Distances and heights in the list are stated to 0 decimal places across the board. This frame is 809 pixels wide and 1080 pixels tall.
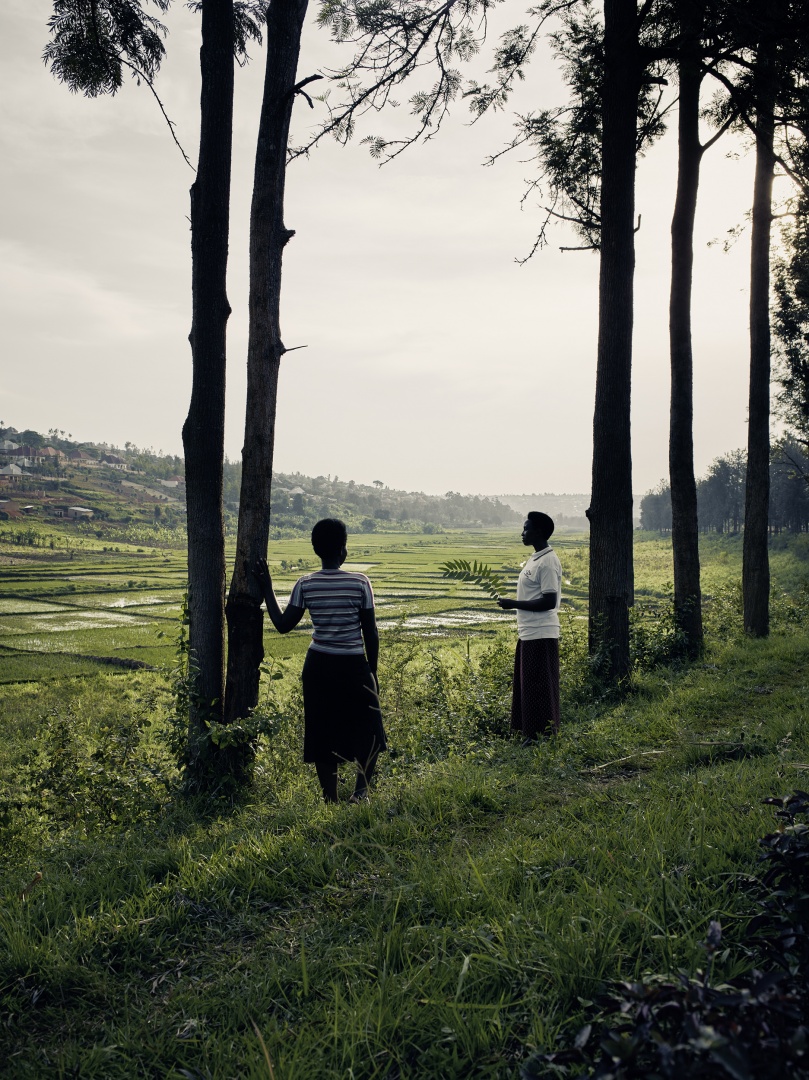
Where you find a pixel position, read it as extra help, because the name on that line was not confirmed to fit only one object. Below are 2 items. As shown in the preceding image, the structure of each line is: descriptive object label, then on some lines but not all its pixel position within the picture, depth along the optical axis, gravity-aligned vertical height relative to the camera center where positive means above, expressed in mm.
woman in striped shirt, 4352 -811
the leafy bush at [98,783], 5078 -1945
